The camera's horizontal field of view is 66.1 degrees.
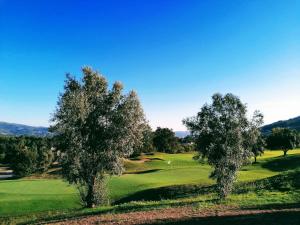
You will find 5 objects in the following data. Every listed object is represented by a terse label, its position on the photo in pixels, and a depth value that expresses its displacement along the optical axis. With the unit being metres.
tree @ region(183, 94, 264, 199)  20.72
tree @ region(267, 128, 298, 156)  63.63
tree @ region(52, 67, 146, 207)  22.35
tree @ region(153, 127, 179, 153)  97.65
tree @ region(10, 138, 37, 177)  65.19
